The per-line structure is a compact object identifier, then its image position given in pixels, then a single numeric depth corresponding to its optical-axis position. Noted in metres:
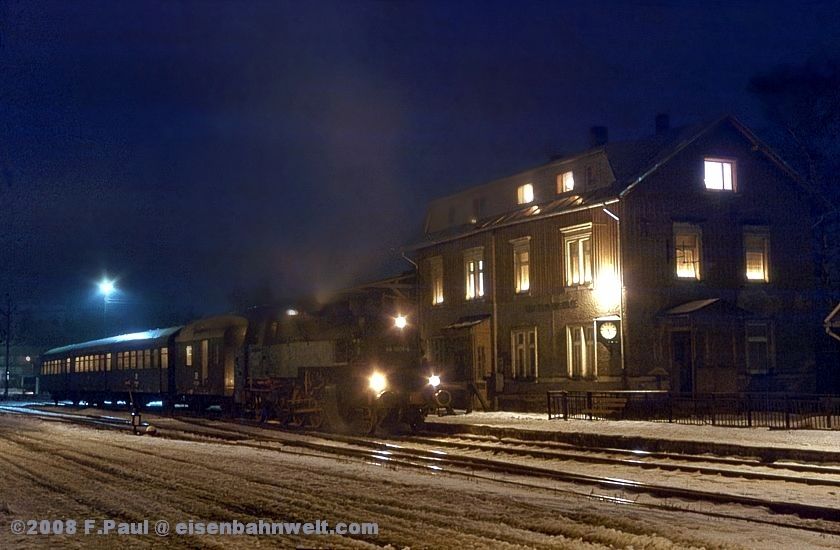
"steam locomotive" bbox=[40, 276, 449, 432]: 24.92
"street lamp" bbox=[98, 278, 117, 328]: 51.66
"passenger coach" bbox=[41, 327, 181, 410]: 40.09
